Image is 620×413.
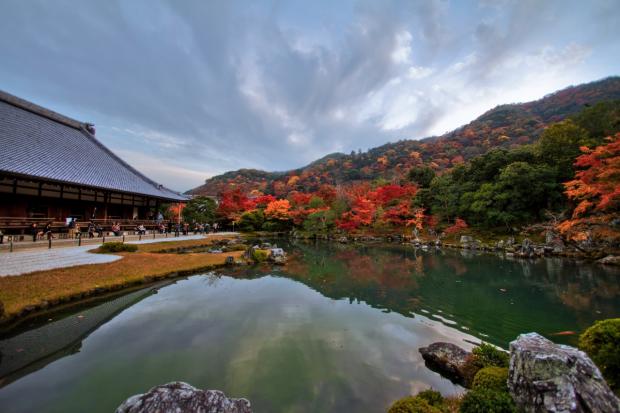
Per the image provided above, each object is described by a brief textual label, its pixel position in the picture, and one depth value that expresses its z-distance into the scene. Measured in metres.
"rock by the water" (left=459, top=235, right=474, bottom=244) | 24.28
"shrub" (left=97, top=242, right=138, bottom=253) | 13.39
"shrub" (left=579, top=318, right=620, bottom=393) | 3.22
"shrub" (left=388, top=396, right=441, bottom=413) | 3.10
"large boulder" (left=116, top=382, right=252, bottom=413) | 2.45
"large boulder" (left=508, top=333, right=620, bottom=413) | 2.59
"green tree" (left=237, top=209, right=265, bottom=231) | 34.97
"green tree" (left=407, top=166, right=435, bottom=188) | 36.44
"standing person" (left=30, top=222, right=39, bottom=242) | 14.34
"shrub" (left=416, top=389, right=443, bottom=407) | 3.42
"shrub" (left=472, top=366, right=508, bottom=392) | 3.42
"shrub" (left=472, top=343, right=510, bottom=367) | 4.29
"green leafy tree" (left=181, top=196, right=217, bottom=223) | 33.25
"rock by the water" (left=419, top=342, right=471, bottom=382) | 4.56
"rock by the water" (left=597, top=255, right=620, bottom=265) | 14.52
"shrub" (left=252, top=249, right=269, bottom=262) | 15.17
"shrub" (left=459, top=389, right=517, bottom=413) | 2.61
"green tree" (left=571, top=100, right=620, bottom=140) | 22.25
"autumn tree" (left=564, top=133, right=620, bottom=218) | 13.48
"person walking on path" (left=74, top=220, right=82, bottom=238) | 16.82
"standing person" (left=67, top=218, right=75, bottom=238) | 16.66
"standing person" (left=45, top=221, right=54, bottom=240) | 14.85
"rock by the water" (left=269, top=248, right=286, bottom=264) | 15.25
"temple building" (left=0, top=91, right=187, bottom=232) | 14.10
